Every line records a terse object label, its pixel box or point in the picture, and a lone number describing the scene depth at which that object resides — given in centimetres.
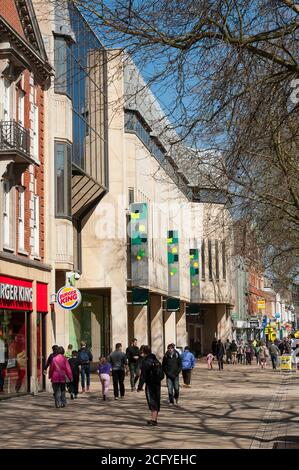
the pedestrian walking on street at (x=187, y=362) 2893
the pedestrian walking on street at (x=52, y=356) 2278
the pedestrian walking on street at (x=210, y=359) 4822
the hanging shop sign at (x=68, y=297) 2666
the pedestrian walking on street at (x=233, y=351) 5610
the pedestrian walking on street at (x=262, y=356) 4942
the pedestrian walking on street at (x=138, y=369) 2889
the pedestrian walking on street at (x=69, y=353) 2743
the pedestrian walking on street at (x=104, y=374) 2483
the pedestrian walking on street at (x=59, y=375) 2216
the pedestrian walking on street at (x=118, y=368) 2531
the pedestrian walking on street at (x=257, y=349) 5253
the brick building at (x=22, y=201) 2553
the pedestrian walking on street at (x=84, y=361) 2744
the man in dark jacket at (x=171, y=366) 2277
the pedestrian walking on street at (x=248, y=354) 5527
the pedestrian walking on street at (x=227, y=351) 5591
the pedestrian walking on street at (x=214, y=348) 5604
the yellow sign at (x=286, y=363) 4370
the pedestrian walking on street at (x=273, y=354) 4903
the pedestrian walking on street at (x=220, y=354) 4694
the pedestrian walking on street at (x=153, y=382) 1764
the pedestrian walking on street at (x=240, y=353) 5781
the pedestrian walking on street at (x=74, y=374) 2539
